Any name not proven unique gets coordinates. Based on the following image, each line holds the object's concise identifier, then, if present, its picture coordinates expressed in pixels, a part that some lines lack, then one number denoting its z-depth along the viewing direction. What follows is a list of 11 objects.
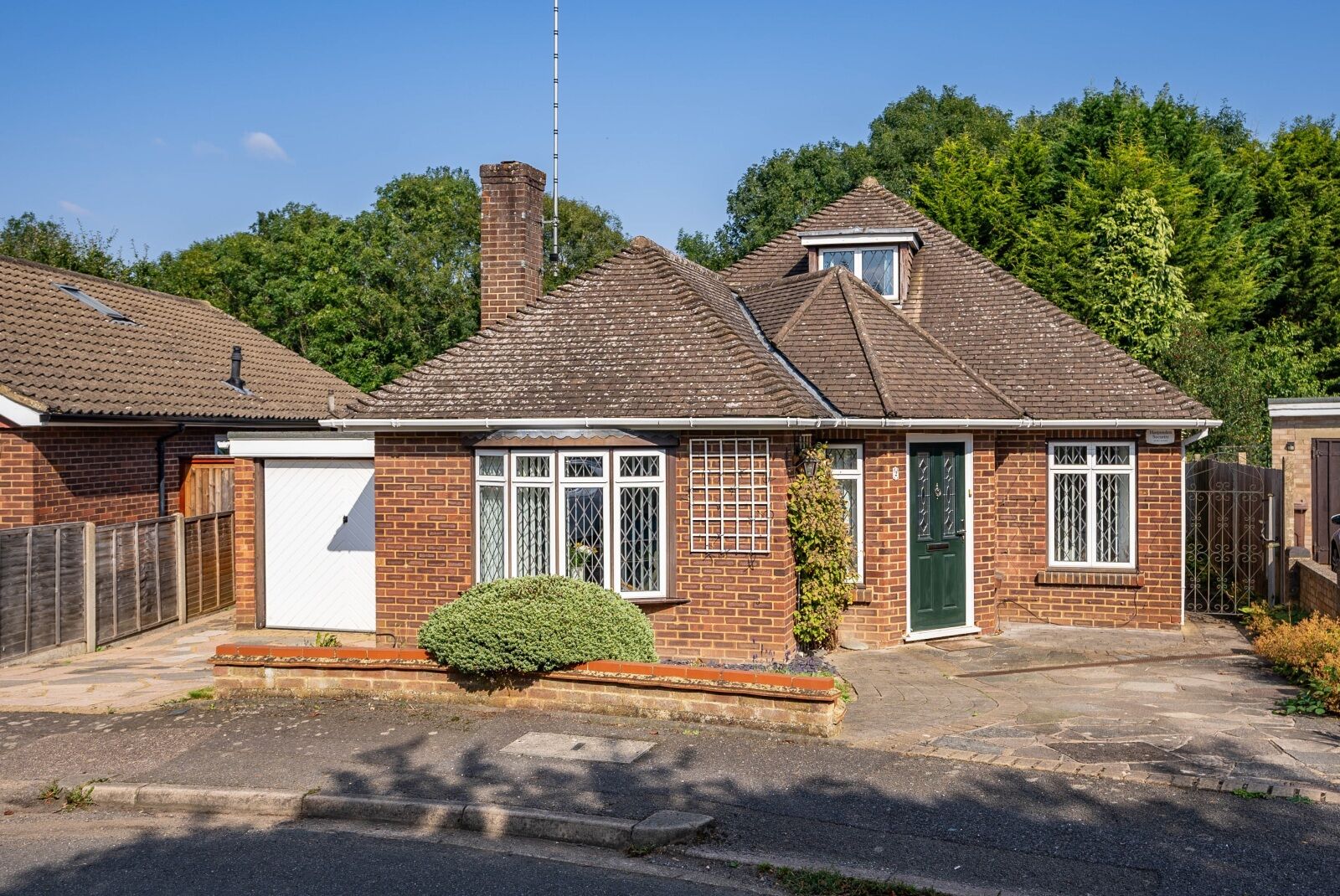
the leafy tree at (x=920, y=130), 51.50
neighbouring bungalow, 13.61
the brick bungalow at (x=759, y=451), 11.76
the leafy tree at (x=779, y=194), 49.38
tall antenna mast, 16.61
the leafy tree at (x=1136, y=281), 27.00
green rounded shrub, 9.61
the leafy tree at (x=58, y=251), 34.50
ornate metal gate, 14.75
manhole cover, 8.45
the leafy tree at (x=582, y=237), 45.44
